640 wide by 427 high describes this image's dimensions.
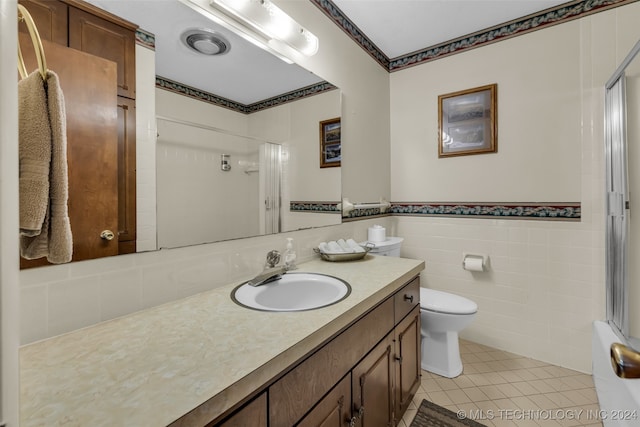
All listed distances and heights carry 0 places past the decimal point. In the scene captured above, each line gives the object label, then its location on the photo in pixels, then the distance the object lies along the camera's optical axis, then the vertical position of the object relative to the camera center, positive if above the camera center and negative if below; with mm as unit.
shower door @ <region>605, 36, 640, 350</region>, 1571 +89
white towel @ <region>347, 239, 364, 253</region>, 1629 -197
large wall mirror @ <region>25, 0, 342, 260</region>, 1001 +350
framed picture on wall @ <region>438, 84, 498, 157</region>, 2154 +701
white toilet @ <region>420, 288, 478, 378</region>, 1755 -730
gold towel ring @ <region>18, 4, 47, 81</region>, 460 +279
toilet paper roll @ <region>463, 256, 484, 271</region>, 2164 -391
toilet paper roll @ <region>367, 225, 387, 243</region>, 2129 -157
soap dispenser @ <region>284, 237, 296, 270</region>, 1432 -214
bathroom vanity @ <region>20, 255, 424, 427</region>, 509 -325
